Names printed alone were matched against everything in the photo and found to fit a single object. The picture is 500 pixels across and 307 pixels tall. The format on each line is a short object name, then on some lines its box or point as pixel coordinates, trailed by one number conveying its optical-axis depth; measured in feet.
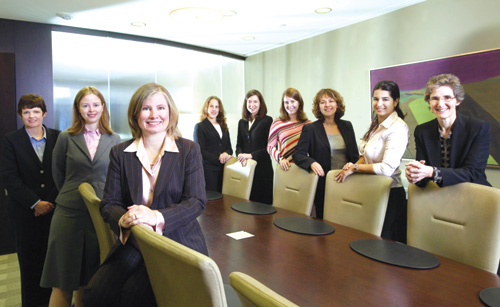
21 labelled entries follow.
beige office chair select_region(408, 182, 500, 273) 5.46
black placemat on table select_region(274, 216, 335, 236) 6.42
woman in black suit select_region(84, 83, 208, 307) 4.93
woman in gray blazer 7.41
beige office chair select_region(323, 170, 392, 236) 7.14
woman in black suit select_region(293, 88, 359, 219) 10.45
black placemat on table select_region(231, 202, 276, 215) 8.03
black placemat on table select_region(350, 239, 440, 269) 4.86
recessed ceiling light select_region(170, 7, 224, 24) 12.16
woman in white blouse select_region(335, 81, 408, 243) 8.52
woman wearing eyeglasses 6.73
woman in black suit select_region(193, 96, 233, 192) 13.32
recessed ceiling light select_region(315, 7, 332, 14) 13.62
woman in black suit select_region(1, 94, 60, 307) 8.56
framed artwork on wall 11.25
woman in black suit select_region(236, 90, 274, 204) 13.52
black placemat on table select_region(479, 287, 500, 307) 3.71
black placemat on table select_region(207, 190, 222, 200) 9.78
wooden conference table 3.94
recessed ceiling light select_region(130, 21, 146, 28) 14.94
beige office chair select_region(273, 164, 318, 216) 8.83
